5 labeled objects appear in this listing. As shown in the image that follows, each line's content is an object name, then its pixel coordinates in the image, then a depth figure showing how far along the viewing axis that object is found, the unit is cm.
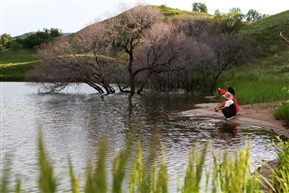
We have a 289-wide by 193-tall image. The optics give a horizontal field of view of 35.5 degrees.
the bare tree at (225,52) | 4425
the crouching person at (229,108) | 2436
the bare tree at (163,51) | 4372
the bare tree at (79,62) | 4506
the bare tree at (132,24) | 4403
